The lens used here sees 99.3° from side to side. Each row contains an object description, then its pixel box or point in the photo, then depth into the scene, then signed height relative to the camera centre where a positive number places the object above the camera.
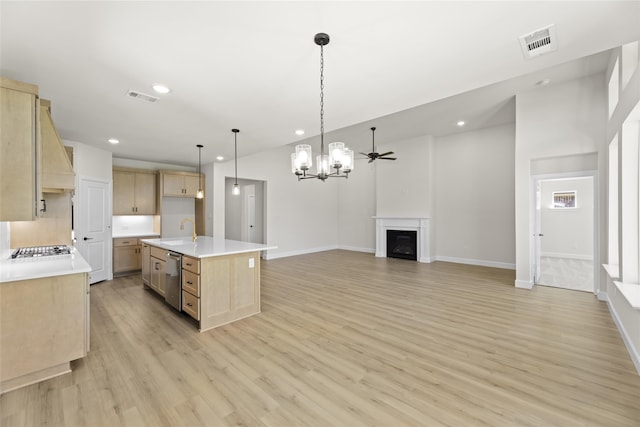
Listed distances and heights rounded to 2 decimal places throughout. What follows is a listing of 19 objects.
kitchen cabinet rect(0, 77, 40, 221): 2.09 +0.49
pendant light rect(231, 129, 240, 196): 4.38 +1.30
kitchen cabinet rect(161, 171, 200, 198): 6.59 +0.72
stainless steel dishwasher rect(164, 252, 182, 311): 3.64 -0.95
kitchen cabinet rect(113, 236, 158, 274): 5.86 -0.94
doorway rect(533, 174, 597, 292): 7.11 -0.40
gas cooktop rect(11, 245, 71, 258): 3.09 -0.47
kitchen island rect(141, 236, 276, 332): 3.25 -0.87
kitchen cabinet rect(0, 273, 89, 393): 2.13 -0.96
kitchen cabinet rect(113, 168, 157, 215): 6.02 +0.48
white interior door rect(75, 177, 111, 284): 5.09 -0.26
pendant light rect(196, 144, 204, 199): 5.41 +1.22
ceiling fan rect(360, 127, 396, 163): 5.82 +1.23
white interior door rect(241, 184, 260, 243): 8.59 -0.10
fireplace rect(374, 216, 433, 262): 7.33 -0.54
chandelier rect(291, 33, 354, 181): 3.08 +0.61
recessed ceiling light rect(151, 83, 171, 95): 2.80 +1.30
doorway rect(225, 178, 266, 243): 8.28 +0.00
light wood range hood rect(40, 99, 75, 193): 2.79 +0.57
